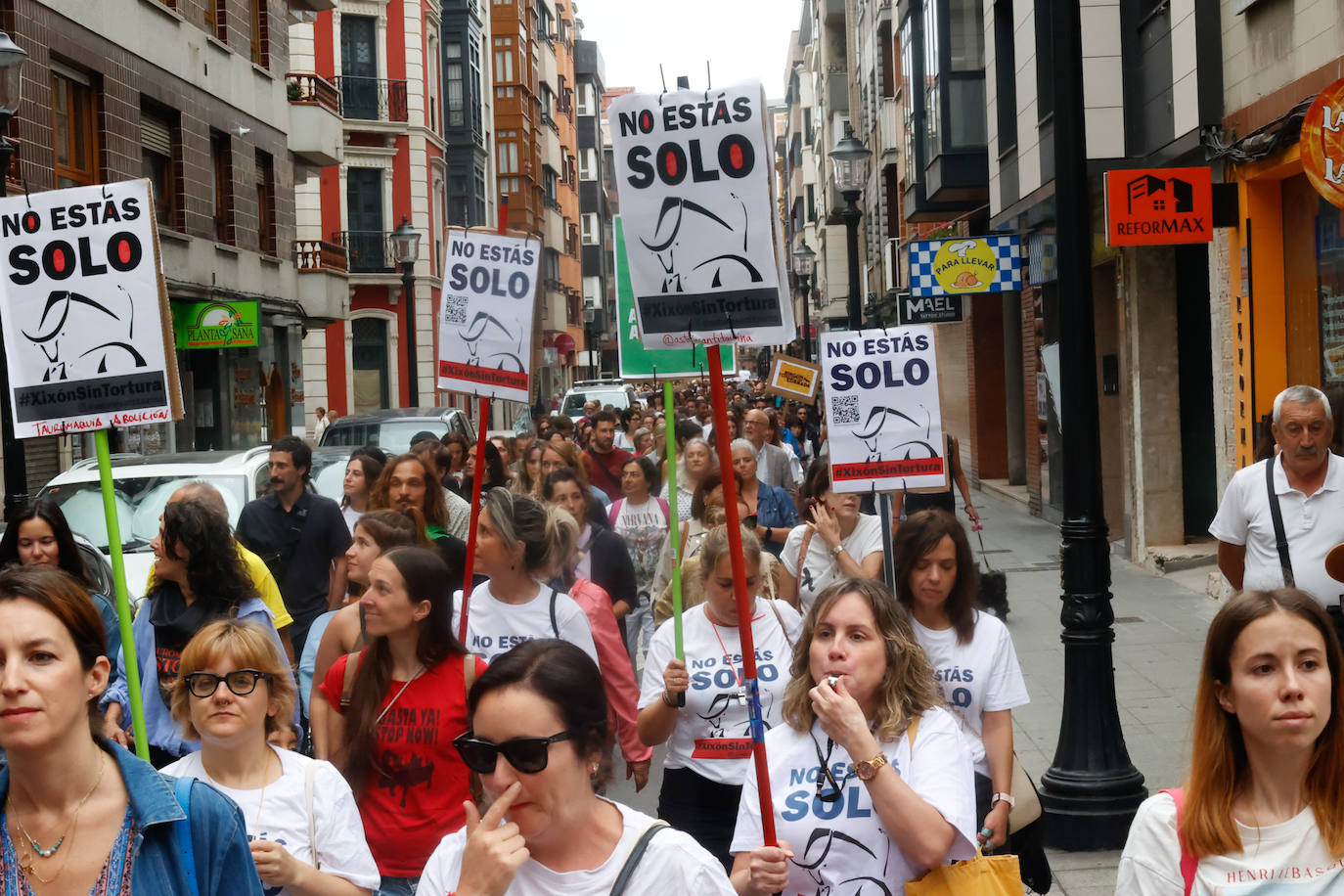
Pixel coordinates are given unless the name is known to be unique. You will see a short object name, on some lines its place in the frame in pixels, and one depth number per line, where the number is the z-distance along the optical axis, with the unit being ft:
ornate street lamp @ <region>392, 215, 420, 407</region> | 89.97
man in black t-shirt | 29.55
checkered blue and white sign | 65.57
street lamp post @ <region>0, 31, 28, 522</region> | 38.34
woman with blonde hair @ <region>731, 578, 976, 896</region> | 12.51
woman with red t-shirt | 16.33
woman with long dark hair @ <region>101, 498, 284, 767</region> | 19.81
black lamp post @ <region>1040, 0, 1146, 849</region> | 25.11
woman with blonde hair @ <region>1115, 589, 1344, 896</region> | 10.34
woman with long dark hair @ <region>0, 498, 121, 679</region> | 21.54
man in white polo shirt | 23.36
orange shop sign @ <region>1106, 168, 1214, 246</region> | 43.04
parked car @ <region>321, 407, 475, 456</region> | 57.06
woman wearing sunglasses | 9.69
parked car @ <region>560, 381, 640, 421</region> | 118.32
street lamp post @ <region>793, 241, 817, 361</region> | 119.24
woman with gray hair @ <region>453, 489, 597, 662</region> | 20.25
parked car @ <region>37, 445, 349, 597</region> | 35.50
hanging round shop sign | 29.17
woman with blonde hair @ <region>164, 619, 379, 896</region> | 13.64
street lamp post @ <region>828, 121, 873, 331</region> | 63.10
